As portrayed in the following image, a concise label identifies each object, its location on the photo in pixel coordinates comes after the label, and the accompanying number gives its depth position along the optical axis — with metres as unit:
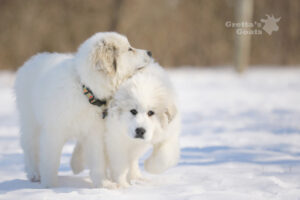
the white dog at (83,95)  5.94
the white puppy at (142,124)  5.70
